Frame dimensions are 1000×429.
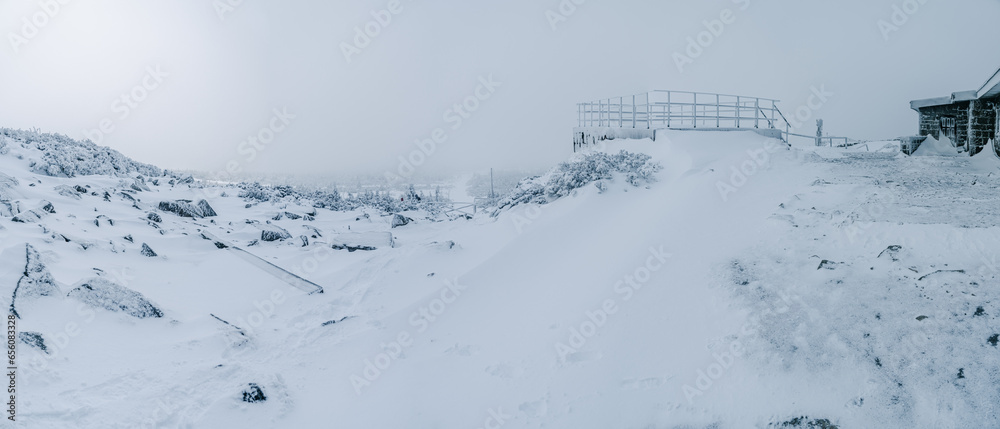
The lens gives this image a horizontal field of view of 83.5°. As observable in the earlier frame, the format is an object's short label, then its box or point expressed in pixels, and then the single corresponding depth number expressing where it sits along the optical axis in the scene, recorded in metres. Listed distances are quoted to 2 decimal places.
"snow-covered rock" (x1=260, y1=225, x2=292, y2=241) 12.34
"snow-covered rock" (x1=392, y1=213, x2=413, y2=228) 14.43
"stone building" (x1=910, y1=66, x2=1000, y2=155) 16.38
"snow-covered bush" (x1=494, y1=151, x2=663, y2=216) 12.86
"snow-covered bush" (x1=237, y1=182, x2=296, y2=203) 16.91
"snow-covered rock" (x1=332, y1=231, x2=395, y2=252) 12.05
